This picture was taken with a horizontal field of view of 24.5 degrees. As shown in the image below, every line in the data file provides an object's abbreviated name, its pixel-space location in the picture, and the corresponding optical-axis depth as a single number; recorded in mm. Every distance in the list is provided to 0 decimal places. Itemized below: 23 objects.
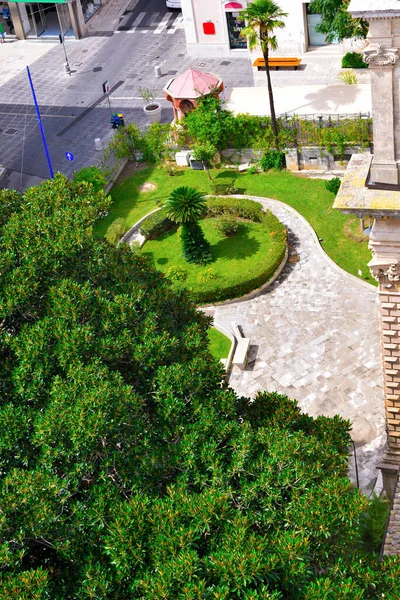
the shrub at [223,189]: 65438
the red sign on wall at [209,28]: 84625
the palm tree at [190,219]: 57156
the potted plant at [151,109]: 75625
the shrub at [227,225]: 60500
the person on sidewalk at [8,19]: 95438
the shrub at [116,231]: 62119
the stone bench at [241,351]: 50828
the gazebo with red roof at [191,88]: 69250
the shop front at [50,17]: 93500
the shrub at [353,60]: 77875
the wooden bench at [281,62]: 79375
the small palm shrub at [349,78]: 71375
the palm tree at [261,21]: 61594
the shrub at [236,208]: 61969
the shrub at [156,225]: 62125
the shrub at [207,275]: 56688
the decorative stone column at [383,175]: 29406
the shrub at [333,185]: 62594
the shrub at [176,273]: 57253
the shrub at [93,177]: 66625
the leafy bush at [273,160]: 67500
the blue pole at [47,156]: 69050
